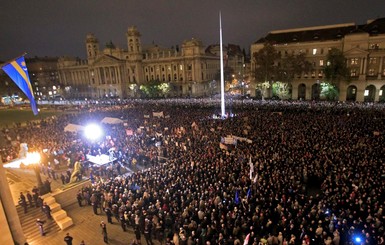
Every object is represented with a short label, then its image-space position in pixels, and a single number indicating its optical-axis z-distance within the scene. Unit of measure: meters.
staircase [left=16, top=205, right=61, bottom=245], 12.12
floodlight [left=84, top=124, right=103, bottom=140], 26.52
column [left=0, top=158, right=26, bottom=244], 9.25
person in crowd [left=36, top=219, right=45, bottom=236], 12.23
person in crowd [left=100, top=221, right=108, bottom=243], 11.40
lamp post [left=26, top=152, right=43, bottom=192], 13.49
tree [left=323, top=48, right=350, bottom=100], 44.41
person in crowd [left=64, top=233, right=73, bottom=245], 10.30
